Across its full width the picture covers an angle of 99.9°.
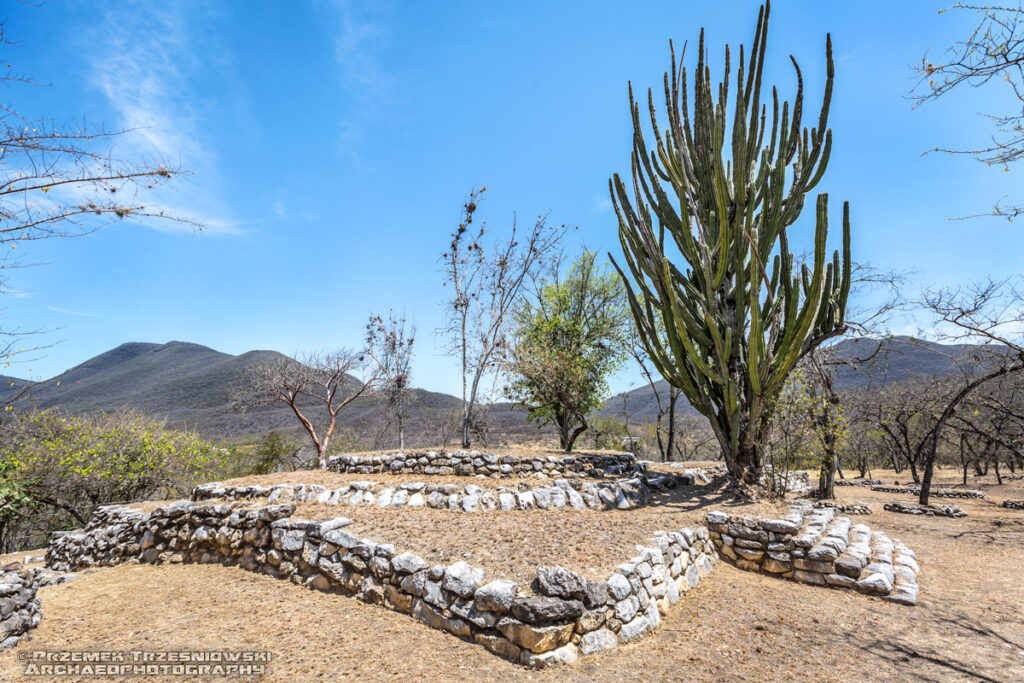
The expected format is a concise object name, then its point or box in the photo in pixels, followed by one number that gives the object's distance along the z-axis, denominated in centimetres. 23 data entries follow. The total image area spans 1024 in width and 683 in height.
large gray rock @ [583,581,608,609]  396
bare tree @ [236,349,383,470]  1271
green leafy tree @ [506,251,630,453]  1286
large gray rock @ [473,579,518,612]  392
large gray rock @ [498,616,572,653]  365
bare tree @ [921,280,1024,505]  873
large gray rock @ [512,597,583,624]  373
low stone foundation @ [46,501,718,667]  382
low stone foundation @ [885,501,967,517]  952
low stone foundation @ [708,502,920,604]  539
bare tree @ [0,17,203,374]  282
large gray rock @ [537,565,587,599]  390
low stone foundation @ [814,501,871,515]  973
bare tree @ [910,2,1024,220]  323
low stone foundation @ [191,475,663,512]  700
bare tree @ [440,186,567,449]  1266
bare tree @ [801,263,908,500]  843
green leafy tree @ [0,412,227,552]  996
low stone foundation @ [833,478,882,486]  1556
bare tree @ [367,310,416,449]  1553
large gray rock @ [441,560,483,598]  421
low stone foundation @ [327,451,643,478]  919
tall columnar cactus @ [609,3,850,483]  769
